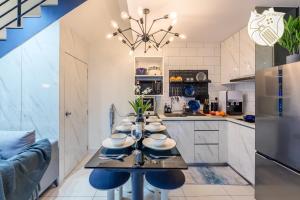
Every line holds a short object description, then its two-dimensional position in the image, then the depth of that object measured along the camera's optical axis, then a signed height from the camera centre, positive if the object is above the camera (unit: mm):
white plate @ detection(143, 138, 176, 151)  1165 -361
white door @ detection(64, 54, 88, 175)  2288 -218
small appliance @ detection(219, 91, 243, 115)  2648 -32
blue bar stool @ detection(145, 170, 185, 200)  1181 -662
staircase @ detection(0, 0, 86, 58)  1853 +997
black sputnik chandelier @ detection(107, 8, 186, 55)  1700 +1166
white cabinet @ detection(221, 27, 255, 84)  2216 +746
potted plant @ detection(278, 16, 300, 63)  1442 +635
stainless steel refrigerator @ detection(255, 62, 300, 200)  1288 -323
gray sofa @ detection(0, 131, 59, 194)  1534 -436
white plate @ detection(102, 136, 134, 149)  1171 -358
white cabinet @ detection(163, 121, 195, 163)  2593 -562
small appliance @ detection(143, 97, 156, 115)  3059 -36
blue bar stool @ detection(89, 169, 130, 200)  1176 -658
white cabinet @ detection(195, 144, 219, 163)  2603 -939
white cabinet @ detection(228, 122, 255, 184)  1974 -737
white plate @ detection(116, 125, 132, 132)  1644 -323
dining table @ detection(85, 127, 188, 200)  934 -419
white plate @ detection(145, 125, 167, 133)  1640 -322
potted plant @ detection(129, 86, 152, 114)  1575 -51
